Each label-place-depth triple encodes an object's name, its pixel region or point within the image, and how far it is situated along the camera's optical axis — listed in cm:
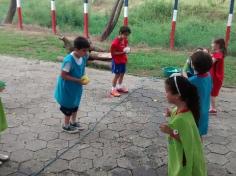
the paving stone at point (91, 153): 287
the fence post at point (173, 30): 667
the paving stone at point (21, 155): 278
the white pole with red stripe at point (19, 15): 811
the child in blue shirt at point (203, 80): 250
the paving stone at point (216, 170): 271
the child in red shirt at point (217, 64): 343
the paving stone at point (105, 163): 272
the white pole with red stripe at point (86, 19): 714
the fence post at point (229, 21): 635
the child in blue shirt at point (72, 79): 290
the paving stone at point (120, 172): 264
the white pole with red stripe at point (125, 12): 676
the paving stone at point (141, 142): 310
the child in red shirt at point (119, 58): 396
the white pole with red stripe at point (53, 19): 765
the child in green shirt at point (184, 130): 180
